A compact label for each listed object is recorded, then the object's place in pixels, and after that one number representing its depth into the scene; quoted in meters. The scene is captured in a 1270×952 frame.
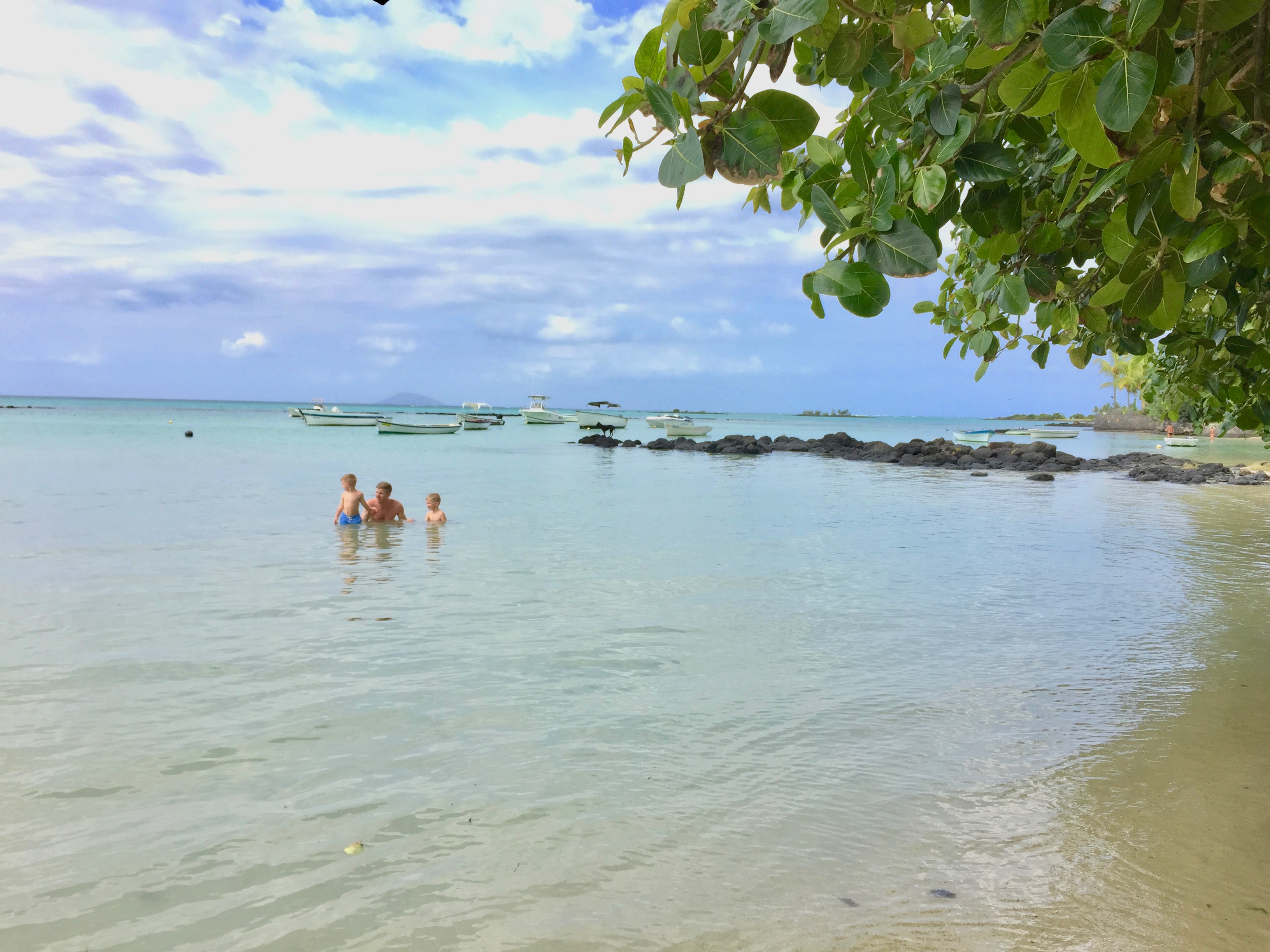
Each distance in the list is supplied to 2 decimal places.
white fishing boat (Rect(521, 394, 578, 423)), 82.81
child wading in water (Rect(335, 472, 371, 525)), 15.04
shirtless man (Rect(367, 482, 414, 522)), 15.35
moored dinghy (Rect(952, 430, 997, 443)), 59.16
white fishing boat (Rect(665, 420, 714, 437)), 56.44
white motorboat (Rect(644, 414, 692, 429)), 57.84
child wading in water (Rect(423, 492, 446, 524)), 15.71
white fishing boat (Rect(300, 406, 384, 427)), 65.00
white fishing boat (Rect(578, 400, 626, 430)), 70.44
